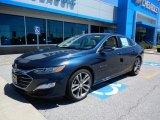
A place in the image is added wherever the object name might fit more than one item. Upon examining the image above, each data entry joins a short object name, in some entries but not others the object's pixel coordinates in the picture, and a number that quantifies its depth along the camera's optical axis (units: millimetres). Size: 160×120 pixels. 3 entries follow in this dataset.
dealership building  12664
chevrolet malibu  3363
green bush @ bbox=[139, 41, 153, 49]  24633
